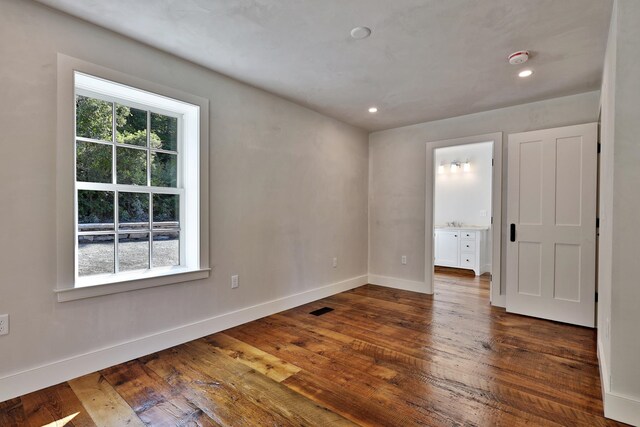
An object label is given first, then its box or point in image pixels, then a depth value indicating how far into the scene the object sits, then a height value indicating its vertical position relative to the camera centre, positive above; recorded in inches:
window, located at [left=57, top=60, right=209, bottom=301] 92.7 +6.8
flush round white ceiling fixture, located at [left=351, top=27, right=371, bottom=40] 88.3 +50.7
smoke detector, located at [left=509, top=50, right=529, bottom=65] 100.1 +49.7
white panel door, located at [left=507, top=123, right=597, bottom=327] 128.3 -5.9
